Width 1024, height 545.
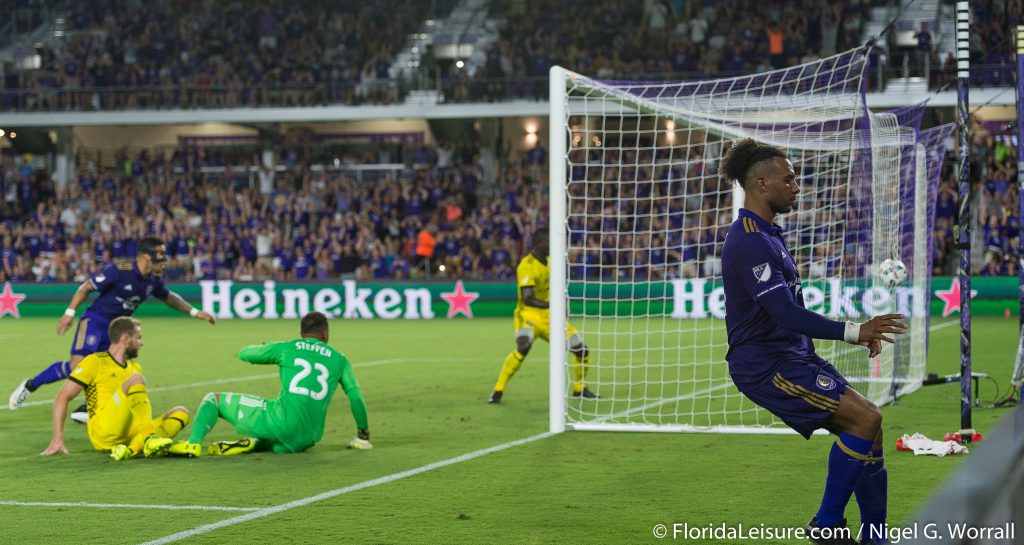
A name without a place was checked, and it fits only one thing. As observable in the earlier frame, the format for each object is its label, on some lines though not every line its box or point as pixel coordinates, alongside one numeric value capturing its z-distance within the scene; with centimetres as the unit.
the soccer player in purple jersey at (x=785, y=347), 1137
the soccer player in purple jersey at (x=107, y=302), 2375
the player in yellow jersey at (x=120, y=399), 1892
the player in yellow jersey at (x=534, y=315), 2584
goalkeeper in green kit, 1870
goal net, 2142
